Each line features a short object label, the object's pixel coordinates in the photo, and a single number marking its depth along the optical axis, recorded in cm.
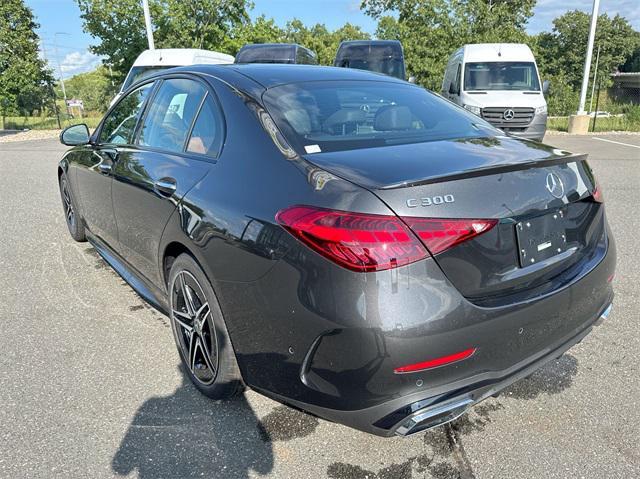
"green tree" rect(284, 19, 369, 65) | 4478
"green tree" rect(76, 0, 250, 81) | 2612
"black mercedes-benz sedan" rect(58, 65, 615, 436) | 177
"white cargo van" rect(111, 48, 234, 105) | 1217
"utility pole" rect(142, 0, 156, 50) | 2007
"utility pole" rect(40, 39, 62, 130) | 2293
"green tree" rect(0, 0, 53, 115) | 2328
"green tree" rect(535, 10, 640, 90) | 4997
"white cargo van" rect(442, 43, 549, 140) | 1169
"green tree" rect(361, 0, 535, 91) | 3002
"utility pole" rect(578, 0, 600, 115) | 1786
